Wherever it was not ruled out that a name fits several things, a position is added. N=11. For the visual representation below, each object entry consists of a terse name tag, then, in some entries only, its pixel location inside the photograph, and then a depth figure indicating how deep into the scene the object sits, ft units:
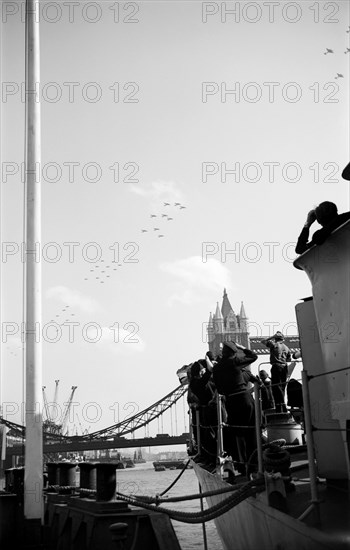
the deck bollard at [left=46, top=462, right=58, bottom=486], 30.12
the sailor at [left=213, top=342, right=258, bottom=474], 23.45
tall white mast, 22.22
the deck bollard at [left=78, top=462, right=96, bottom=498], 24.73
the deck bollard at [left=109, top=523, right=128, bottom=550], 15.70
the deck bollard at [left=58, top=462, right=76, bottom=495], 28.71
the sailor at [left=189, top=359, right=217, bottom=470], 29.76
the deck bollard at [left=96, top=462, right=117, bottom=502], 19.71
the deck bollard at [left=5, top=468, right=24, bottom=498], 27.37
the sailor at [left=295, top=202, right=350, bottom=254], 16.38
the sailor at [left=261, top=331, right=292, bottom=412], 35.27
